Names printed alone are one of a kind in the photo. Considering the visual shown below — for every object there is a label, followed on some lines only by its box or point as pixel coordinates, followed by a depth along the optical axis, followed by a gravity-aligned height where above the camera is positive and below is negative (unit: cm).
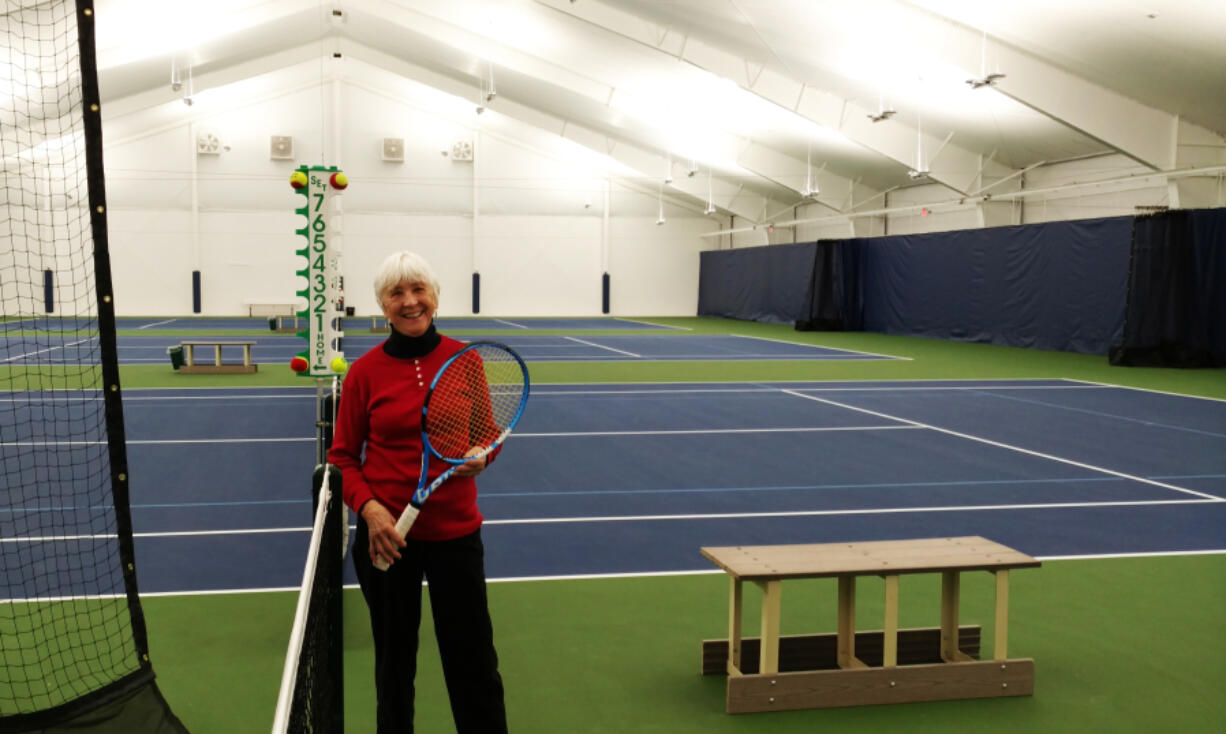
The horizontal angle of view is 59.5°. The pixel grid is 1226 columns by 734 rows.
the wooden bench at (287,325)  2823 -87
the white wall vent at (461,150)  3722 +503
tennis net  248 -87
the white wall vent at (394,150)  3638 +491
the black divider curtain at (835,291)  2969 +14
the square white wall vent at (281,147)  3538 +484
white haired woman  301 -63
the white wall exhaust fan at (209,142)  3503 +495
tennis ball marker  541 +15
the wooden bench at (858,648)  384 -135
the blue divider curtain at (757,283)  3225 +43
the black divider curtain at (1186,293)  1844 +8
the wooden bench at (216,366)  1598 -109
